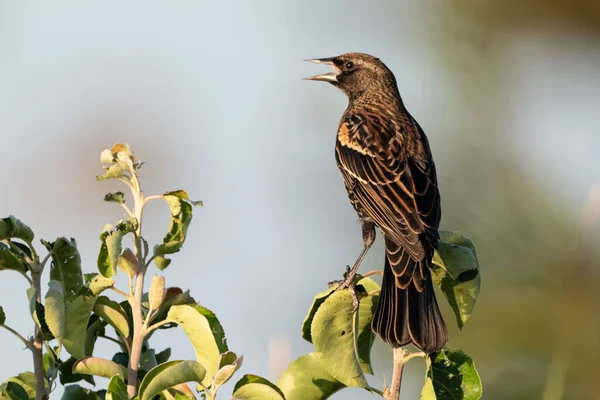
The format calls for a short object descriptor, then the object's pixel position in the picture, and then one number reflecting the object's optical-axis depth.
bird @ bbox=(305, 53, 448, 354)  5.61
